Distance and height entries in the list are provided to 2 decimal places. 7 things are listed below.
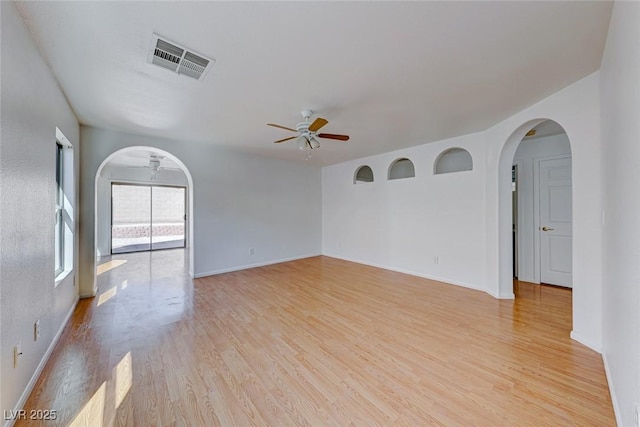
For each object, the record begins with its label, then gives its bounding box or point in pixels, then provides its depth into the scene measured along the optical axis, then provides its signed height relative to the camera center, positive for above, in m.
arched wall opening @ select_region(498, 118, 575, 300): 3.44 -0.22
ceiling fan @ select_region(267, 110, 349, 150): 3.09 +1.01
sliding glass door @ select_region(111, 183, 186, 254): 7.34 -0.06
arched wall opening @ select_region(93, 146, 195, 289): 3.65 +0.76
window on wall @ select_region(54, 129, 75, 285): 2.85 +0.10
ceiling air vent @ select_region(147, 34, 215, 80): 1.82 +1.26
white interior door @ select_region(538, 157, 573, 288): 3.91 -0.15
